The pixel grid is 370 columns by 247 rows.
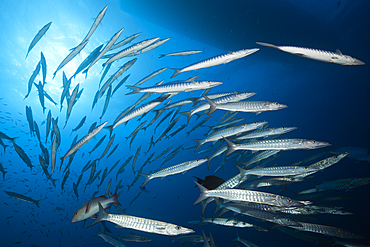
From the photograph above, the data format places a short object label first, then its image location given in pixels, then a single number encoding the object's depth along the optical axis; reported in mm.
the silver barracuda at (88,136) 2832
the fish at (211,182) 3662
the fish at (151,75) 4219
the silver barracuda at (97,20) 3209
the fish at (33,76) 4482
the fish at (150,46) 3179
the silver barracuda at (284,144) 2931
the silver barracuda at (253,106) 3104
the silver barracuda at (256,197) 2582
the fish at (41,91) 4483
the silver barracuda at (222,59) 2506
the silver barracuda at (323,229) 3949
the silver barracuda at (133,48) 3133
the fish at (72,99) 3973
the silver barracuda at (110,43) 3358
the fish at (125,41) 3776
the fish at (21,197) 5012
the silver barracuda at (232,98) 3575
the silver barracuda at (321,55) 1798
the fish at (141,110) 3080
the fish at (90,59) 3912
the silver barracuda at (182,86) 3043
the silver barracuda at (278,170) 3111
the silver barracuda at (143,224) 2322
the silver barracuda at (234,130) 3782
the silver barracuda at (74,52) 3419
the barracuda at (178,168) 3720
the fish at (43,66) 4312
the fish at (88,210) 2764
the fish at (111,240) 4562
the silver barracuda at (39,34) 3736
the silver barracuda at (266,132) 3525
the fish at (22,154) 4253
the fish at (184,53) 4173
